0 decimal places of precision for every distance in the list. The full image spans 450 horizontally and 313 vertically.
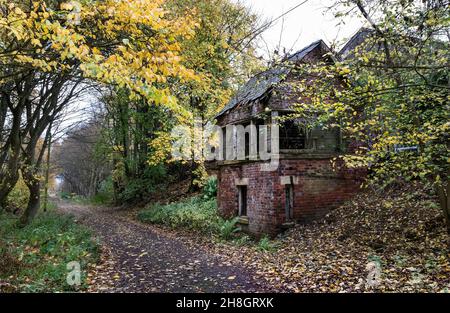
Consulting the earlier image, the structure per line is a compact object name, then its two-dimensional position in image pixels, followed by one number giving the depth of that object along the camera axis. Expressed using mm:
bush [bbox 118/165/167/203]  24395
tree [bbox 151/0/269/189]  13961
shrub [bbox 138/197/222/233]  14016
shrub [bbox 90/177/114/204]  31344
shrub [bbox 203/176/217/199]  17708
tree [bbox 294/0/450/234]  5258
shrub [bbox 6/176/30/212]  19312
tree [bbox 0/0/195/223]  4695
